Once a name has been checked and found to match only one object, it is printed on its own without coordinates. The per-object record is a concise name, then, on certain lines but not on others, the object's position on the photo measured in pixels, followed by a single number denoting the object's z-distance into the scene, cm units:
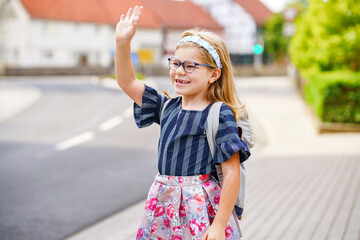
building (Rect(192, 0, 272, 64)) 5634
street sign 3616
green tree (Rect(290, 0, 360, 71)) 1391
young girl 234
